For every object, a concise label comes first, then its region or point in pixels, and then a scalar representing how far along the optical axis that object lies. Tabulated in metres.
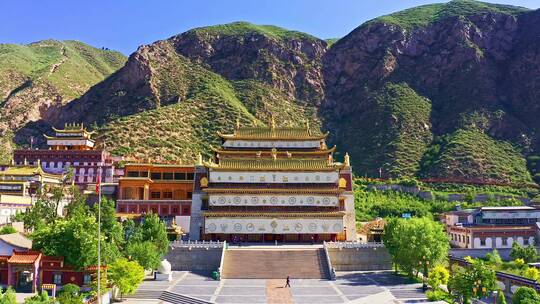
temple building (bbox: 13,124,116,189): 86.69
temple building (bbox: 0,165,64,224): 64.00
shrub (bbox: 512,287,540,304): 29.72
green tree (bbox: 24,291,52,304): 26.68
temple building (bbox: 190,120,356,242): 56.09
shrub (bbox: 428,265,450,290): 38.16
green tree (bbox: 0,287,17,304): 25.31
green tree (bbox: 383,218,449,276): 43.28
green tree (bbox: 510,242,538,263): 53.25
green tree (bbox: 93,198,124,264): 37.88
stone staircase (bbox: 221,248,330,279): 46.28
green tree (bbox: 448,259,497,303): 33.56
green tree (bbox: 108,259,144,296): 35.66
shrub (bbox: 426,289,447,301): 37.00
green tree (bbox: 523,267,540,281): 39.91
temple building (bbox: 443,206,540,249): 59.25
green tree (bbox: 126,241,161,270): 41.00
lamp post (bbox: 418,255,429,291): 43.05
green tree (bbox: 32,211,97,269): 38.22
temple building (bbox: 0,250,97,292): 38.84
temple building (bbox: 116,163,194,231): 67.06
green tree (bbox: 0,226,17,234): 50.19
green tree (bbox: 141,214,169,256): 45.88
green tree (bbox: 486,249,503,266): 51.25
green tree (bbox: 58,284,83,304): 28.97
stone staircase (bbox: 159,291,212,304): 36.53
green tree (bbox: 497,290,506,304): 31.78
